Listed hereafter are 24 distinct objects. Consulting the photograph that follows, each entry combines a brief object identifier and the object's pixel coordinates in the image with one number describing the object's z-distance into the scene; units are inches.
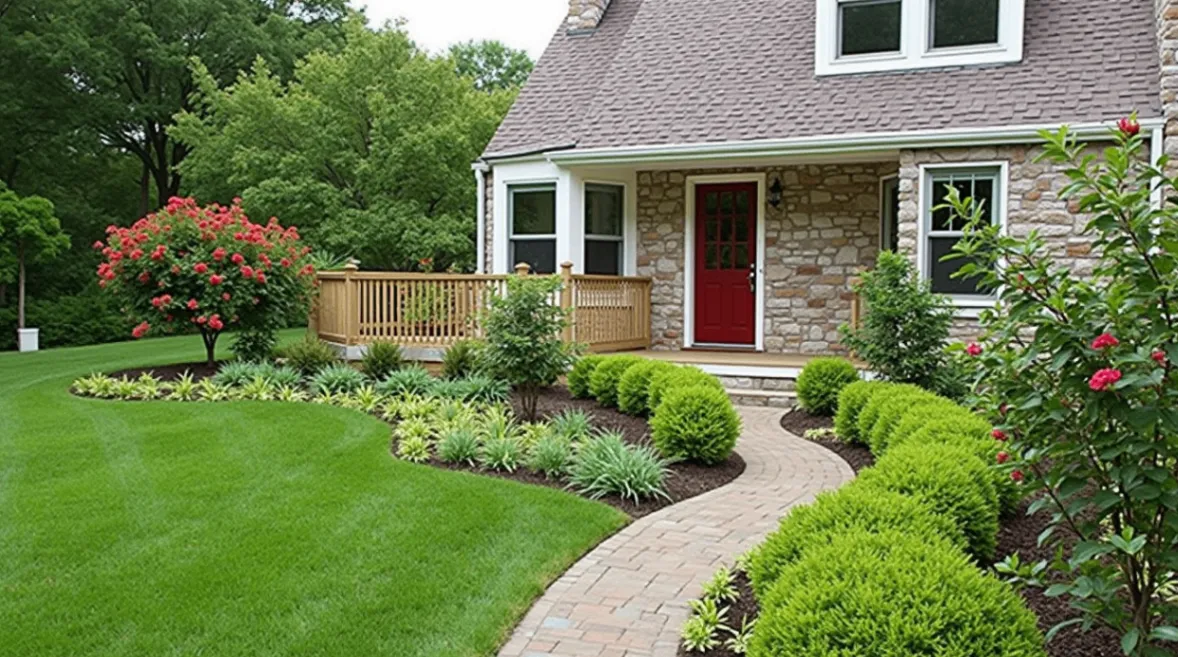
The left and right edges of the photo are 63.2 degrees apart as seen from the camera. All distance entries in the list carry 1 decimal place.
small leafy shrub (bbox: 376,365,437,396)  374.6
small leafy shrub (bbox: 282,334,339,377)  426.3
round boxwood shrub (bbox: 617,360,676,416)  339.0
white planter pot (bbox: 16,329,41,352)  770.2
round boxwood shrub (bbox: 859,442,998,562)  170.6
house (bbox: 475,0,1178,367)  394.3
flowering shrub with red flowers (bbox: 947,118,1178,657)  108.7
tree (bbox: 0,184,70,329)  721.0
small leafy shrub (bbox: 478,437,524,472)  259.8
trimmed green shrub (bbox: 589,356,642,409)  360.2
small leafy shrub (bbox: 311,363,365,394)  381.1
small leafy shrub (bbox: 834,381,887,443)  302.8
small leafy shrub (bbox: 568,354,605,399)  375.9
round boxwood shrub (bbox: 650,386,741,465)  268.5
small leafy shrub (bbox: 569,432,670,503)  237.0
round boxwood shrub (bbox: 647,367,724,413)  302.4
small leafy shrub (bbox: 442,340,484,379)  408.2
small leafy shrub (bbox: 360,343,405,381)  413.1
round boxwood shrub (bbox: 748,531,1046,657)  109.2
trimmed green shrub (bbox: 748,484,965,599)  144.6
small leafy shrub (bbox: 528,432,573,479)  254.4
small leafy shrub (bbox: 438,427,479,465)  267.6
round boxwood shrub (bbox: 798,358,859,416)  356.8
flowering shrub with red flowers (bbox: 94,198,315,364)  424.2
